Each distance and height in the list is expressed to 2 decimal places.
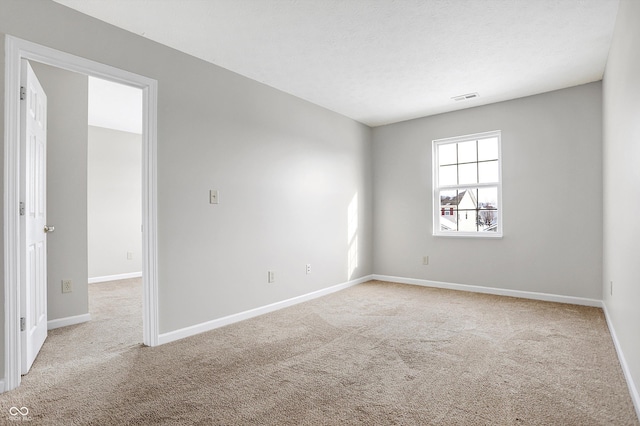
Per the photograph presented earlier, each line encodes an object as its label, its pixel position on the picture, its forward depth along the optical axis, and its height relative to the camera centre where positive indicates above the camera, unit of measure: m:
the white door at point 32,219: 2.20 -0.05
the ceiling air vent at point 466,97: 4.17 +1.41
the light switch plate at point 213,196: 3.23 +0.15
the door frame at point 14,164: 2.05 +0.29
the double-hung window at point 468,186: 4.61 +0.34
